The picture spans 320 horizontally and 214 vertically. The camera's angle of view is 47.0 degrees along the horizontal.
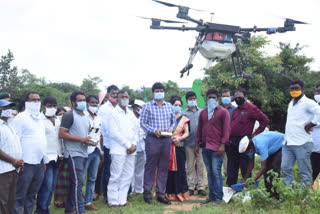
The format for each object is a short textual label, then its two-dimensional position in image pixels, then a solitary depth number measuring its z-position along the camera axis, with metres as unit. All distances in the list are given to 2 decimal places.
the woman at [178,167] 7.02
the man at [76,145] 5.50
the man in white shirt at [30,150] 4.87
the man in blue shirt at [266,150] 5.66
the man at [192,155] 7.59
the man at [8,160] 4.22
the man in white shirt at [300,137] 5.64
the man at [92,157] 5.99
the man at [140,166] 7.55
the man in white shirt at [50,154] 5.57
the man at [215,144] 6.41
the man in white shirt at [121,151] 6.31
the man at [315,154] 6.25
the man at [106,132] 6.64
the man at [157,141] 6.62
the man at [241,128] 6.71
